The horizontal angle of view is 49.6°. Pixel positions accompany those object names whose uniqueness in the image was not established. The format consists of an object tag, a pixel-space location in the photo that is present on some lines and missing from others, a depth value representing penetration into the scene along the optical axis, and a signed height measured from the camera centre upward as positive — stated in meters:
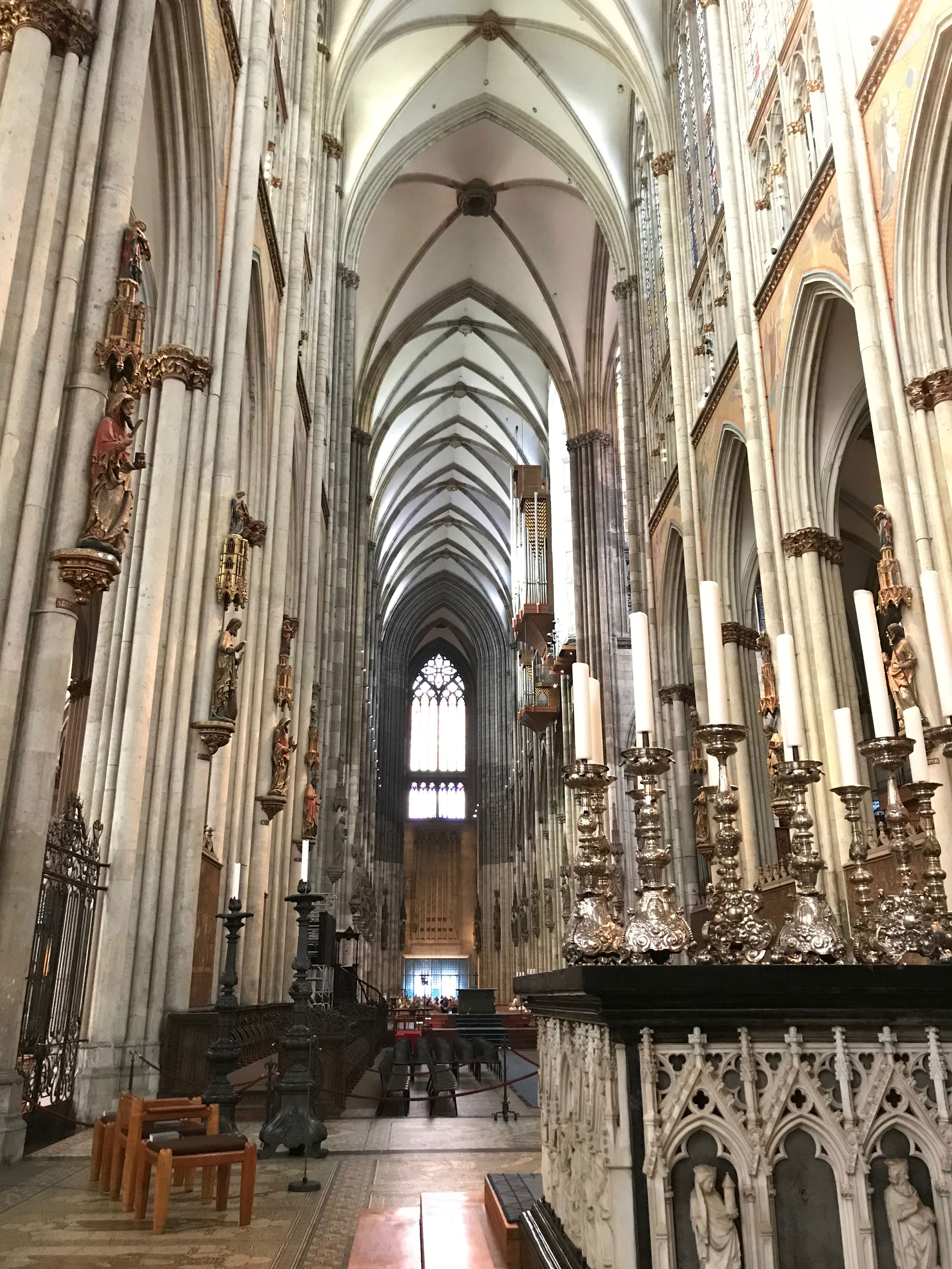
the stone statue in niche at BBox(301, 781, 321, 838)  13.34 +2.45
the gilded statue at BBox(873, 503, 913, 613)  7.57 +3.10
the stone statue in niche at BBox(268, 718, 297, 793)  10.98 +2.58
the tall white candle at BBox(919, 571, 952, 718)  4.18 +1.40
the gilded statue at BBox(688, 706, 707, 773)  10.58 +3.23
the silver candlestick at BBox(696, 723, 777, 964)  2.99 +0.31
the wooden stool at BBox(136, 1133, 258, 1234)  3.88 -0.54
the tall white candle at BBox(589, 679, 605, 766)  3.44 +0.93
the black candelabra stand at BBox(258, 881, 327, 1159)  5.98 -0.52
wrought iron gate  6.07 +0.32
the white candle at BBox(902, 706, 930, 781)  4.41 +1.09
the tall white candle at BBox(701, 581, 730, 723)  3.17 +1.05
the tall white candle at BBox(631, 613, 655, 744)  3.18 +0.95
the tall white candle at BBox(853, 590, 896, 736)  4.01 +1.21
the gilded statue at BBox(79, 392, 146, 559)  4.97 +2.47
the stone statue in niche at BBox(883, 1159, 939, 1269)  2.20 -0.44
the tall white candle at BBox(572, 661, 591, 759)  3.45 +0.97
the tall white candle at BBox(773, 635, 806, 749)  3.66 +1.05
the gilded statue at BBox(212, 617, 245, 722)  7.98 +2.50
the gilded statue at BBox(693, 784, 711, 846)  13.47 +2.42
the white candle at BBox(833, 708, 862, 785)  4.07 +0.94
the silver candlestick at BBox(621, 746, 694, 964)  2.75 +0.32
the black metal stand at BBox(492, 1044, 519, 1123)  8.28 -0.81
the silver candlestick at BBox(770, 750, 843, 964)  2.93 +0.29
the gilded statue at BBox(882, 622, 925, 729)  7.36 +2.28
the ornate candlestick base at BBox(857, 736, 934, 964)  3.27 +0.37
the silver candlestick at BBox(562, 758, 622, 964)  2.95 +0.38
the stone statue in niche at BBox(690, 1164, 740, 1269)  2.20 -0.43
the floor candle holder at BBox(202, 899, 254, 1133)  5.55 -0.20
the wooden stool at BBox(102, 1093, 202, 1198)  4.56 -0.57
